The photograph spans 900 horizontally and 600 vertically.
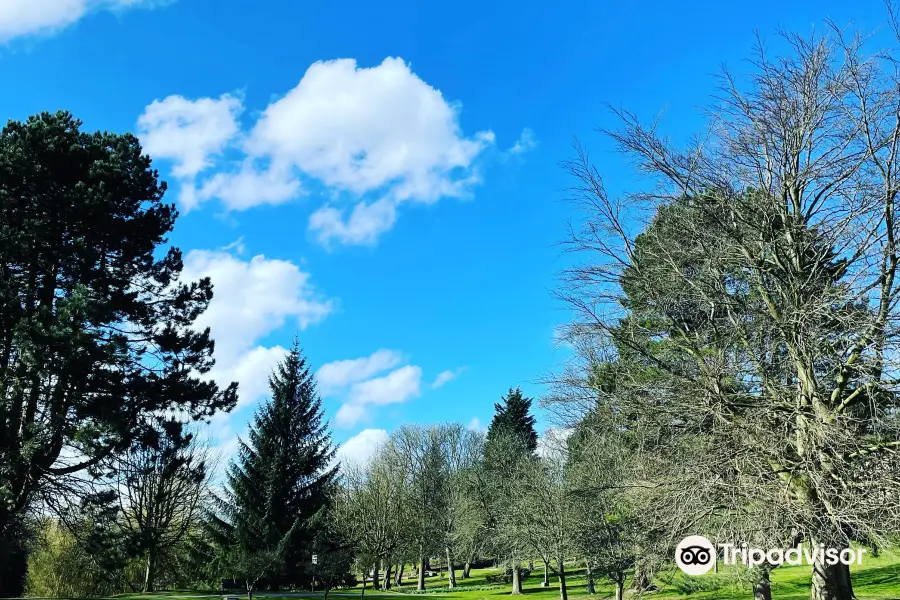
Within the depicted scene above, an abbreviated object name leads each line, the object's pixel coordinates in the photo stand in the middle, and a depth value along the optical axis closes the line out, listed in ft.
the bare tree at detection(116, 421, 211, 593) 58.08
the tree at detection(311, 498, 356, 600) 88.17
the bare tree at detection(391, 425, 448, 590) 139.44
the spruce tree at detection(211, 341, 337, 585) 89.56
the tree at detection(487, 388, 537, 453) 148.05
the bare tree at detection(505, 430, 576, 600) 74.74
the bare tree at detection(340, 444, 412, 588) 130.82
